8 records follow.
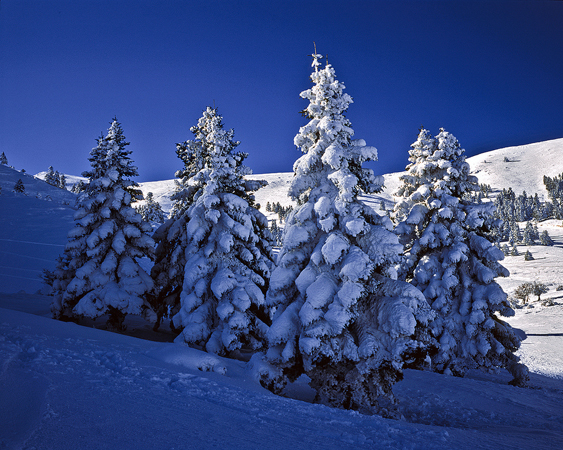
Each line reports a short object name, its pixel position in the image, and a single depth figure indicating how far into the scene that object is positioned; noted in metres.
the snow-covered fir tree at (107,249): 18.30
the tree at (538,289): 56.59
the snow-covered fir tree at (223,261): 15.44
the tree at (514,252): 88.88
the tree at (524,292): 57.50
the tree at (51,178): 137.93
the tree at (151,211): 87.82
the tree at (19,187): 92.76
